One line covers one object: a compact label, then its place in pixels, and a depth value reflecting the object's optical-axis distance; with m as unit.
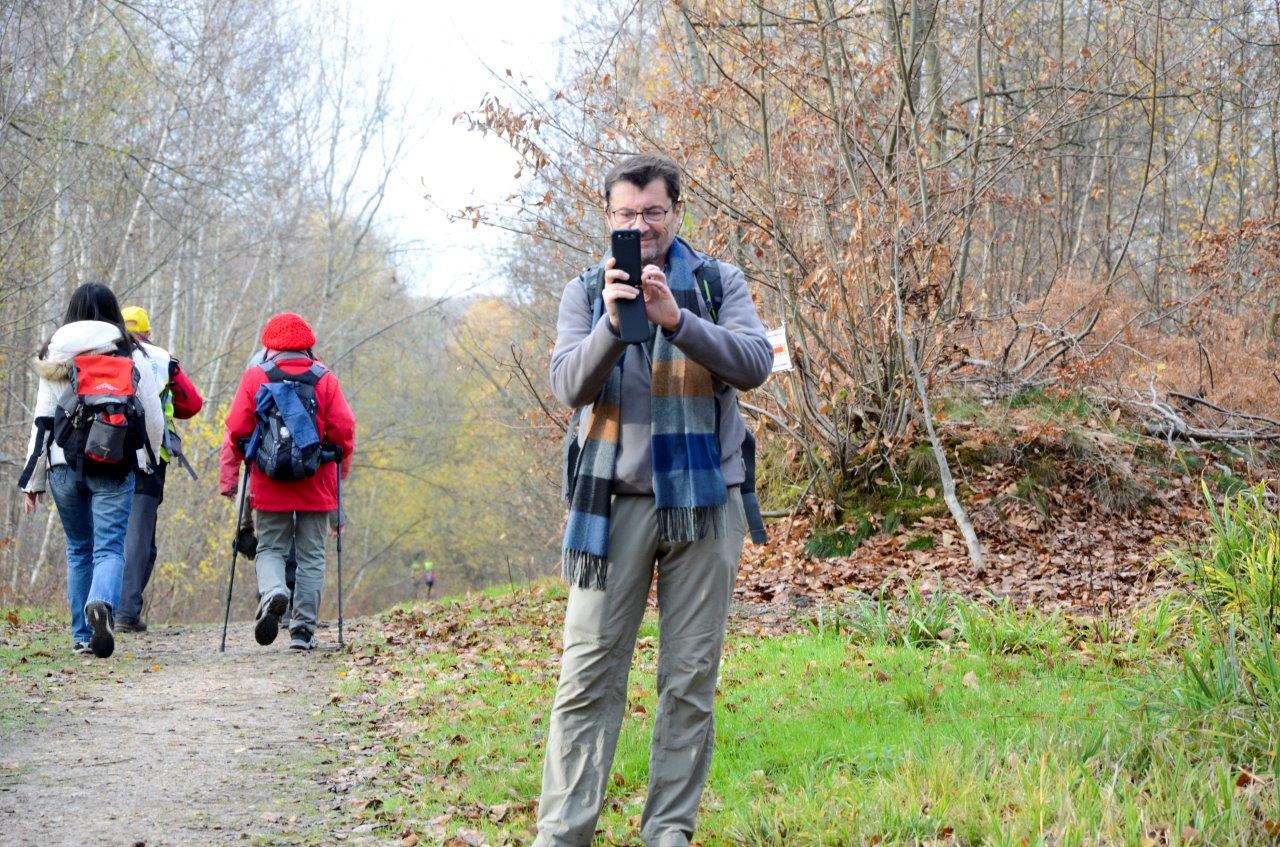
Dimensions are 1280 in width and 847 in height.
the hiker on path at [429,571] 31.53
